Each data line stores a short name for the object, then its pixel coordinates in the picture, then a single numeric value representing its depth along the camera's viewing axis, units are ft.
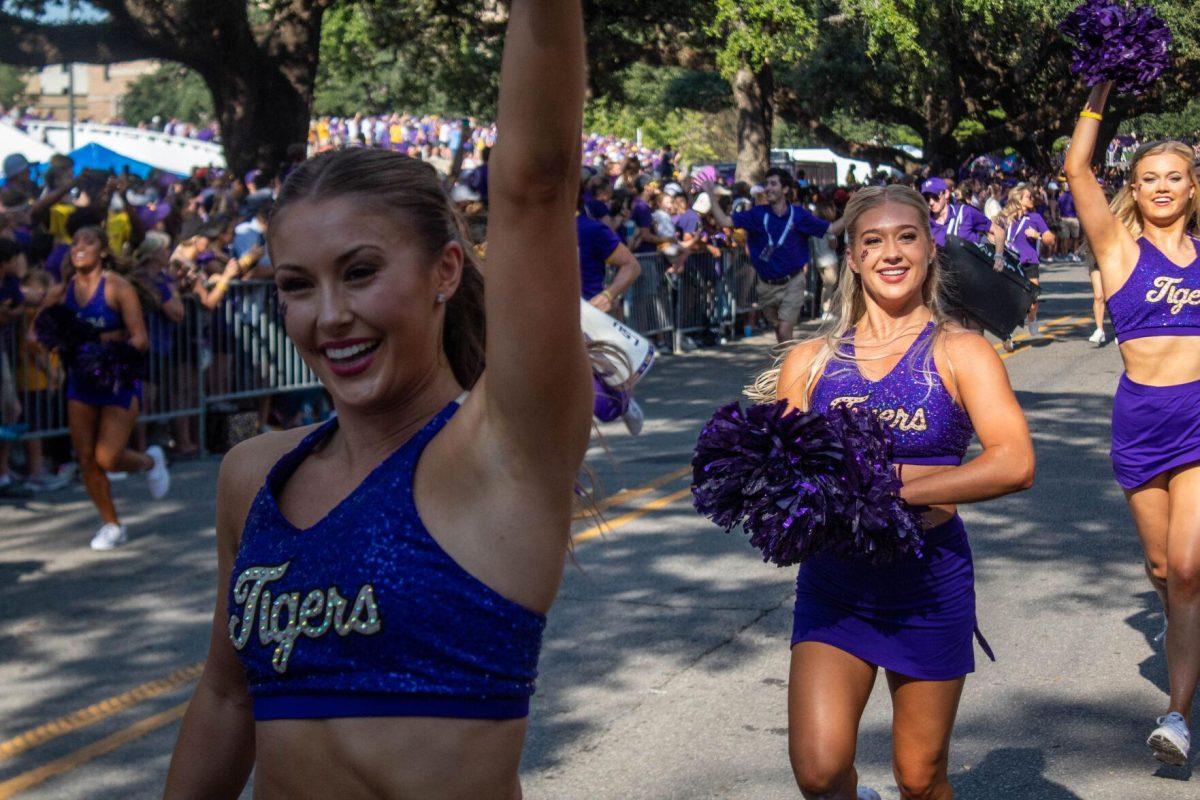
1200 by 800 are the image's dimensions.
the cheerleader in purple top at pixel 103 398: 29.53
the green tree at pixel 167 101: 322.96
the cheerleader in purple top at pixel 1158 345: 17.70
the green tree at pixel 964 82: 101.14
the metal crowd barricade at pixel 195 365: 34.06
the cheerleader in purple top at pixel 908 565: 12.60
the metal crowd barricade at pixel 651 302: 55.57
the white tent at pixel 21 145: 75.72
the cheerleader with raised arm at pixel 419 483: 5.68
